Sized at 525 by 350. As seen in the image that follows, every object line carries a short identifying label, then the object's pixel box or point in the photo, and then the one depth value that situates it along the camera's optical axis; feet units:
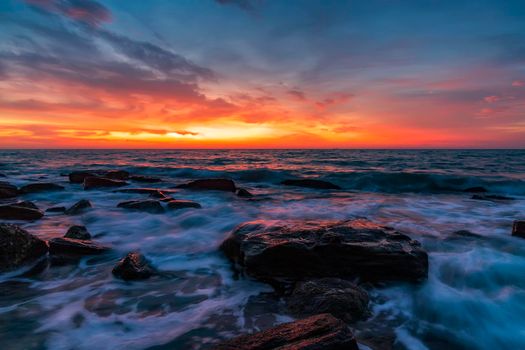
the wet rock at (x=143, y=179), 50.04
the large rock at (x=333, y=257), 12.40
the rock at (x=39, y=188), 35.19
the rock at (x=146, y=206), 25.83
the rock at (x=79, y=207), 25.47
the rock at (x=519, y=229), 18.54
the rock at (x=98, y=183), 39.58
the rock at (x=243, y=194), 34.88
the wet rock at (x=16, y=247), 13.12
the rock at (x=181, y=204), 26.83
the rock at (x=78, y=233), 17.52
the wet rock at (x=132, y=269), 12.69
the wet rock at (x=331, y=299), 9.48
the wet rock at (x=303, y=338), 6.79
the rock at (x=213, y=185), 37.60
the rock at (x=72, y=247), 14.82
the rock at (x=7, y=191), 31.55
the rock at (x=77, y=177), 45.57
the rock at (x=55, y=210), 25.53
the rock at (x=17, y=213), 22.08
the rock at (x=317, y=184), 43.78
